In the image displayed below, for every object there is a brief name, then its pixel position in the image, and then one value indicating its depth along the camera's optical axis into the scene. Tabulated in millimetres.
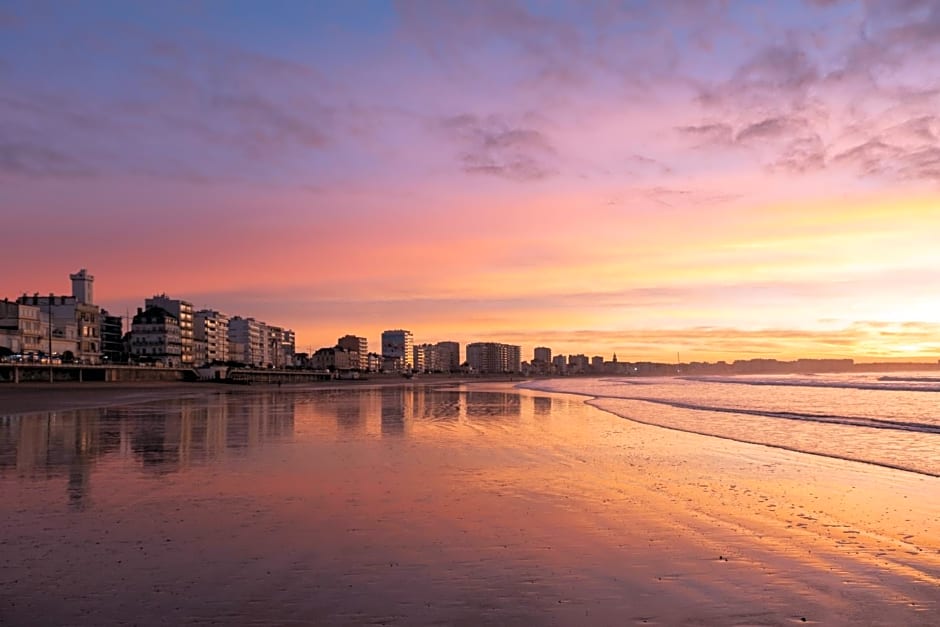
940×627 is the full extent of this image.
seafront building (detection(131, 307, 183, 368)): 169375
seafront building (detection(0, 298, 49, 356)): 109806
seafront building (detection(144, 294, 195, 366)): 182750
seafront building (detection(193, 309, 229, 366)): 193388
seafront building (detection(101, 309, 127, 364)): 159638
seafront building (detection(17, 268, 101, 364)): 124912
